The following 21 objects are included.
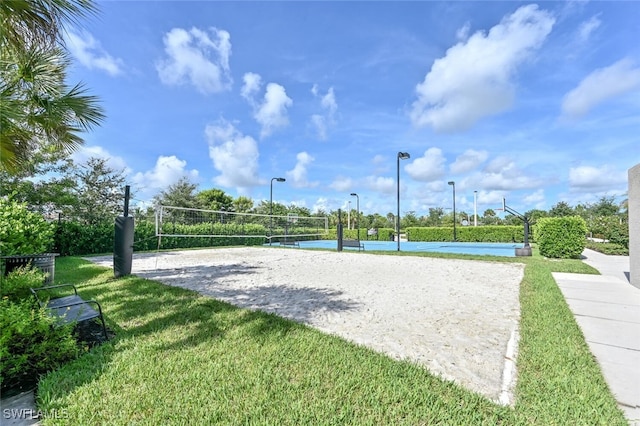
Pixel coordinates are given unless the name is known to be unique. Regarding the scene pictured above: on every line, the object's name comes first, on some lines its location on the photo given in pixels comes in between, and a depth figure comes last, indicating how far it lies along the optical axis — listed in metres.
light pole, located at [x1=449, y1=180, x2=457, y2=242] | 22.23
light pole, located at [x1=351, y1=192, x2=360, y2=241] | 25.61
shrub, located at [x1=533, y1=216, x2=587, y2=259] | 9.55
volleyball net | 14.73
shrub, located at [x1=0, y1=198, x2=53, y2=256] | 4.61
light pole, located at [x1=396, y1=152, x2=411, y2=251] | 13.22
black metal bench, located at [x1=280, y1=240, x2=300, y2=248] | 16.96
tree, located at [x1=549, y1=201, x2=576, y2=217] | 30.12
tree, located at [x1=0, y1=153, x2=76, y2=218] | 10.45
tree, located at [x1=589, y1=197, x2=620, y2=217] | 27.55
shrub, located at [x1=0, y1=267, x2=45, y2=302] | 3.05
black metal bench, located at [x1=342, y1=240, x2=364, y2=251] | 13.71
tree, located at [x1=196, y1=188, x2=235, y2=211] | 33.04
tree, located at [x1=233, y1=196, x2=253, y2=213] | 38.19
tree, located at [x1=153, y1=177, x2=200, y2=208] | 26.19
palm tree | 2.93
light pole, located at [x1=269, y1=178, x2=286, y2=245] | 18.58
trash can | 4.66
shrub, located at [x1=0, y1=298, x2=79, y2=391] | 1.92
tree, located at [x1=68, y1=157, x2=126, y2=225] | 15.28
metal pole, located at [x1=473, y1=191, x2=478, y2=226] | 26.34
